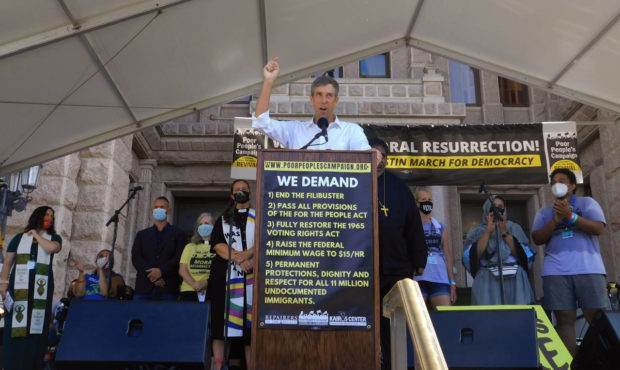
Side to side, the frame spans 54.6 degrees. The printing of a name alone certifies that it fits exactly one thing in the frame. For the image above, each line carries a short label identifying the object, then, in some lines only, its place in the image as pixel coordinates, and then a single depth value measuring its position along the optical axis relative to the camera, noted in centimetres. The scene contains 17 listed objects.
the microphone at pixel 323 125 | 410
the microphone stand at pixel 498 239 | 618
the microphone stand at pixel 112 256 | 665
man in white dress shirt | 412
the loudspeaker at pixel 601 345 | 353
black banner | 909
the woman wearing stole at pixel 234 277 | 496
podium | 345
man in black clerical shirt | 419
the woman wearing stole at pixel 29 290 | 604
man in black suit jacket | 676
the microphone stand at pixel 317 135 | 407
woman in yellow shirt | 675
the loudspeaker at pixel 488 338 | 406
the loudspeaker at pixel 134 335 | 372
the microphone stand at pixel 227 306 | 416
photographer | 667
